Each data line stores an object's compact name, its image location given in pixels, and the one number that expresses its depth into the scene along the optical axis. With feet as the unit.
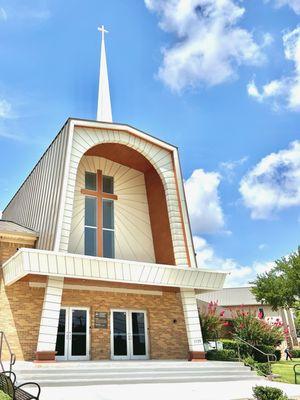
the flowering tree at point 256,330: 65.16
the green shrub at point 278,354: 84.69
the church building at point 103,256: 47.34
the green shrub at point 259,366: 48.25
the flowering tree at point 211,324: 60.75
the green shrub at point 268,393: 25.26
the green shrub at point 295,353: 104.17
